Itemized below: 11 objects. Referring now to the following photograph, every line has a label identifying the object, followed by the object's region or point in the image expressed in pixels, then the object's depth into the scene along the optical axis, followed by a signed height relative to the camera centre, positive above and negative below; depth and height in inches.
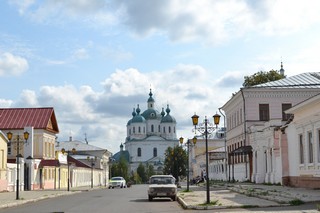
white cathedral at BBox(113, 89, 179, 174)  6697.8 +268.8
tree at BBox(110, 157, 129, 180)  5119.1 -83.8
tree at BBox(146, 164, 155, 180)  6008.9 -104.1
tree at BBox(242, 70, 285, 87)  2731.3 +396.5
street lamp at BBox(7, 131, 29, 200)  1310.3 +65.8
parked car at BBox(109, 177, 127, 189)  2763.3 -109.1
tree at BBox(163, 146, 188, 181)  4256.9 -16.6
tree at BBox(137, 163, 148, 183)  6013.8 -139.6
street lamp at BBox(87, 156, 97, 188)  3793.3 +14.3
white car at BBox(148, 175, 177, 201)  1214.9 -60.1
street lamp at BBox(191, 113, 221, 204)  1037.6 +75.3
